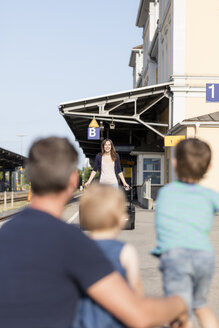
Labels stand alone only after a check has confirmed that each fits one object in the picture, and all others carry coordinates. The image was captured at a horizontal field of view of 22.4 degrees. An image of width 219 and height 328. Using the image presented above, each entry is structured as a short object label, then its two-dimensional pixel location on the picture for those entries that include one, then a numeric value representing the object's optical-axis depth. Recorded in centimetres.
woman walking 1016
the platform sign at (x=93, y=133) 2247
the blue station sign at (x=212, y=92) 1399
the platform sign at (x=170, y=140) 1667
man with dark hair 173
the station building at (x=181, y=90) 2091
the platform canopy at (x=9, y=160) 5136
